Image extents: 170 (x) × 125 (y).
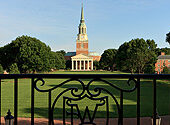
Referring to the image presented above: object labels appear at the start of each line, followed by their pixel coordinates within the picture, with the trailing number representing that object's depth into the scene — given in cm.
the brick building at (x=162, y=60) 6474
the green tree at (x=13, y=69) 2786
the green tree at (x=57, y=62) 7919
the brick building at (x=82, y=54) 11550
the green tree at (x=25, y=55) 3544
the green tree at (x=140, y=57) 3512
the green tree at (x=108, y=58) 8589
